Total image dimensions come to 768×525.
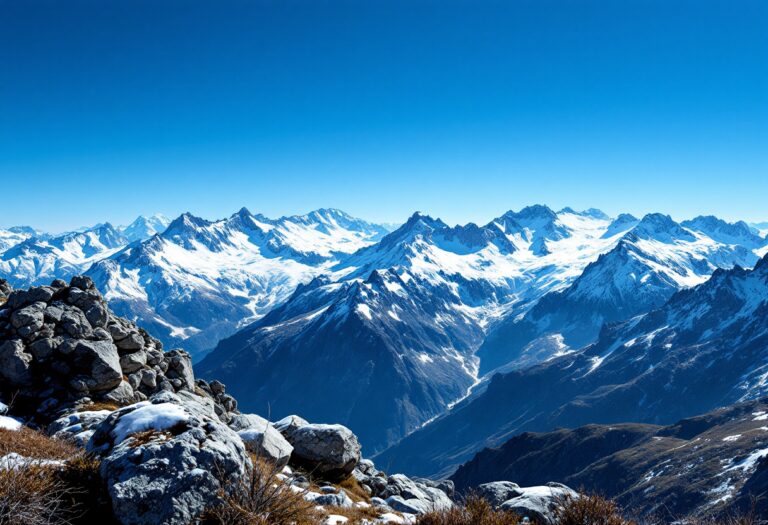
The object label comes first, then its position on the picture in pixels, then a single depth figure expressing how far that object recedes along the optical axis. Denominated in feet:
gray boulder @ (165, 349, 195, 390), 134.72
